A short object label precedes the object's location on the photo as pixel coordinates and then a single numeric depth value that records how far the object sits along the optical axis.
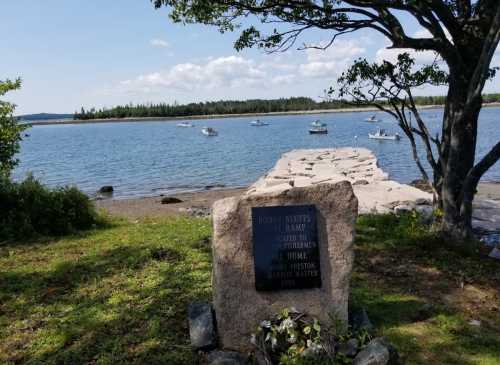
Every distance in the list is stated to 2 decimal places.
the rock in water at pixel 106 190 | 26.92
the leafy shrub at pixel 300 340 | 4.18
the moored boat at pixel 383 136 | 47.25
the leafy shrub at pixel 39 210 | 9.95
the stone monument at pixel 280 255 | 4.89
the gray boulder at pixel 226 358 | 4.32
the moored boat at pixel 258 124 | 100.65
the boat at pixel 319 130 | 65.25
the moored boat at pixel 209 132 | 73.88
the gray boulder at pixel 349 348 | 4.35
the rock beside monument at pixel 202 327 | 4.80
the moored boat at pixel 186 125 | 110.49
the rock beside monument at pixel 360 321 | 4.99
